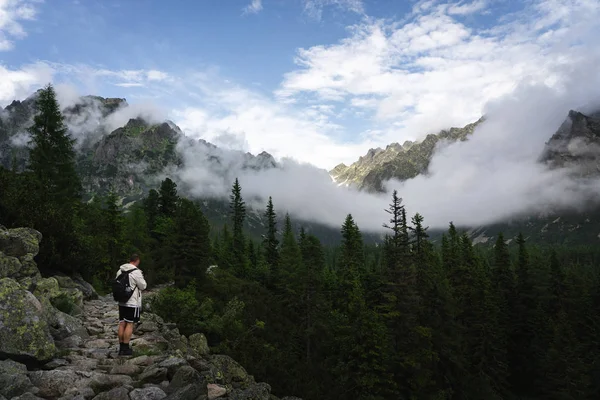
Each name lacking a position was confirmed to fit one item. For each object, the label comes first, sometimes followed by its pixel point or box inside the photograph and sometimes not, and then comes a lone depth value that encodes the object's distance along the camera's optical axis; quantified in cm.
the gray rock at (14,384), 642
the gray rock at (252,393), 957
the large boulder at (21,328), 785
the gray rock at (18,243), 1216
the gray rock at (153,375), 802
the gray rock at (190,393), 733
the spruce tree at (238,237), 6066
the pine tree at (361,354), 2909
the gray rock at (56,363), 827
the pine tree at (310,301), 4004
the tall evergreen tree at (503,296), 4685
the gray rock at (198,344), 1465
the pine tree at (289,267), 4821
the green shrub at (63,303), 1270
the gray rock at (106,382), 741
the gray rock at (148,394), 704
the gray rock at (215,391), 915
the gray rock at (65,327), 1029
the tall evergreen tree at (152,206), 5666
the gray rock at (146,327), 1326
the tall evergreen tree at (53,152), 3206
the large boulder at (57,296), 1242
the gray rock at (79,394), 681
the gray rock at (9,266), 1055
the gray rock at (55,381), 711
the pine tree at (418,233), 4631
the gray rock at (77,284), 1653
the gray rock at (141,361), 924
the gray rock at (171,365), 852
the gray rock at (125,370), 848
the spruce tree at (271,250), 6142
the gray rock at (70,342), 990
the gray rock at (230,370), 1256
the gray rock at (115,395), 687
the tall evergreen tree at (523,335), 5188
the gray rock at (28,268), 1180
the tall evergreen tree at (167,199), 5516
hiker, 988
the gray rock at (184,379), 775
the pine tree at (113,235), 3262
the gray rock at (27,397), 626
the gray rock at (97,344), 1059
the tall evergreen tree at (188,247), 3575
